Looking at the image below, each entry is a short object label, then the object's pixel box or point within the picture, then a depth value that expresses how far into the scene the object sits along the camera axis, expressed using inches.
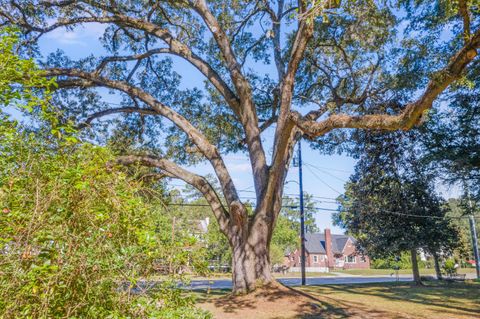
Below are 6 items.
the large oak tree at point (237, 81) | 385.1
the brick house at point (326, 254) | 2220.7
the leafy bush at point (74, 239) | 74.5
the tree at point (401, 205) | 717.3
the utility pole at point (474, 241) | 977.5
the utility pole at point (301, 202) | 761.4
